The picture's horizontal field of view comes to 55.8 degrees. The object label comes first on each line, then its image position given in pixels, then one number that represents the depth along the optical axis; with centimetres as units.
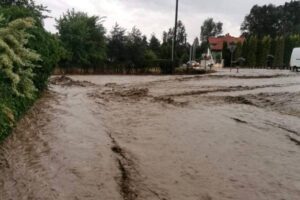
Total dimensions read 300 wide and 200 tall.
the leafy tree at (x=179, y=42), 3408
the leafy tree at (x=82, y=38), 2476
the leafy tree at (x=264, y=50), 3940
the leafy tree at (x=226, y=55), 3990
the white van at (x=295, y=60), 2488
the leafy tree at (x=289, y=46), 3927
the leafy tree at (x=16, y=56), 513
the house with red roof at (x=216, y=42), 5468
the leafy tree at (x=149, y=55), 2702
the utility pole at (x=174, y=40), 2433
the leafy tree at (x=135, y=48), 2591
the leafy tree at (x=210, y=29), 7655
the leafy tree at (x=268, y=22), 6130
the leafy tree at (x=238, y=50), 4040
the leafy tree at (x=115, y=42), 2675
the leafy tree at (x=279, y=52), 3890
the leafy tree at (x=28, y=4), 1358
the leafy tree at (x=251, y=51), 3950
